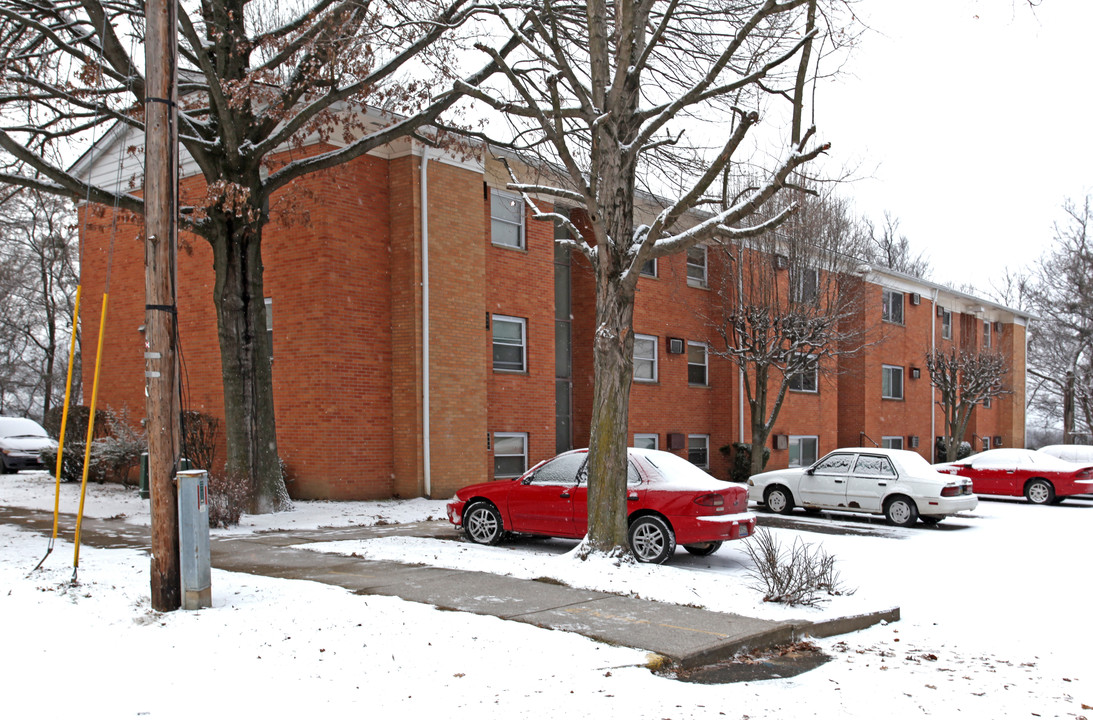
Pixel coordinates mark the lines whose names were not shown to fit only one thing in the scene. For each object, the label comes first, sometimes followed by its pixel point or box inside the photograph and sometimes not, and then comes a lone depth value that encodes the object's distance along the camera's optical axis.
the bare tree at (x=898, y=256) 59.44
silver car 25.42
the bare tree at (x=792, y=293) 21.14
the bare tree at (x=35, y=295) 36.44
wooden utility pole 7.38
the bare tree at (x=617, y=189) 10.16
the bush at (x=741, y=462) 26.44
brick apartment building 17.70
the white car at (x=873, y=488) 16.58
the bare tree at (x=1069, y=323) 42.00
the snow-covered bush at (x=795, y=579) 8.41
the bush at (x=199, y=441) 17.08
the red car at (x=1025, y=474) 21.94
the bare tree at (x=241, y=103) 13.32
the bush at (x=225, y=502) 13.23
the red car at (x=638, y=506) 10.99
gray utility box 7.36
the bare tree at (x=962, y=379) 32.00
